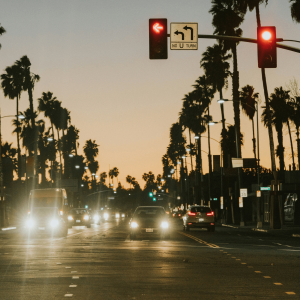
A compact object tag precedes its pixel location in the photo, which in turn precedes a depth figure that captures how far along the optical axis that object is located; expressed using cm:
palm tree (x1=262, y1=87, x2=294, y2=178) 7975
